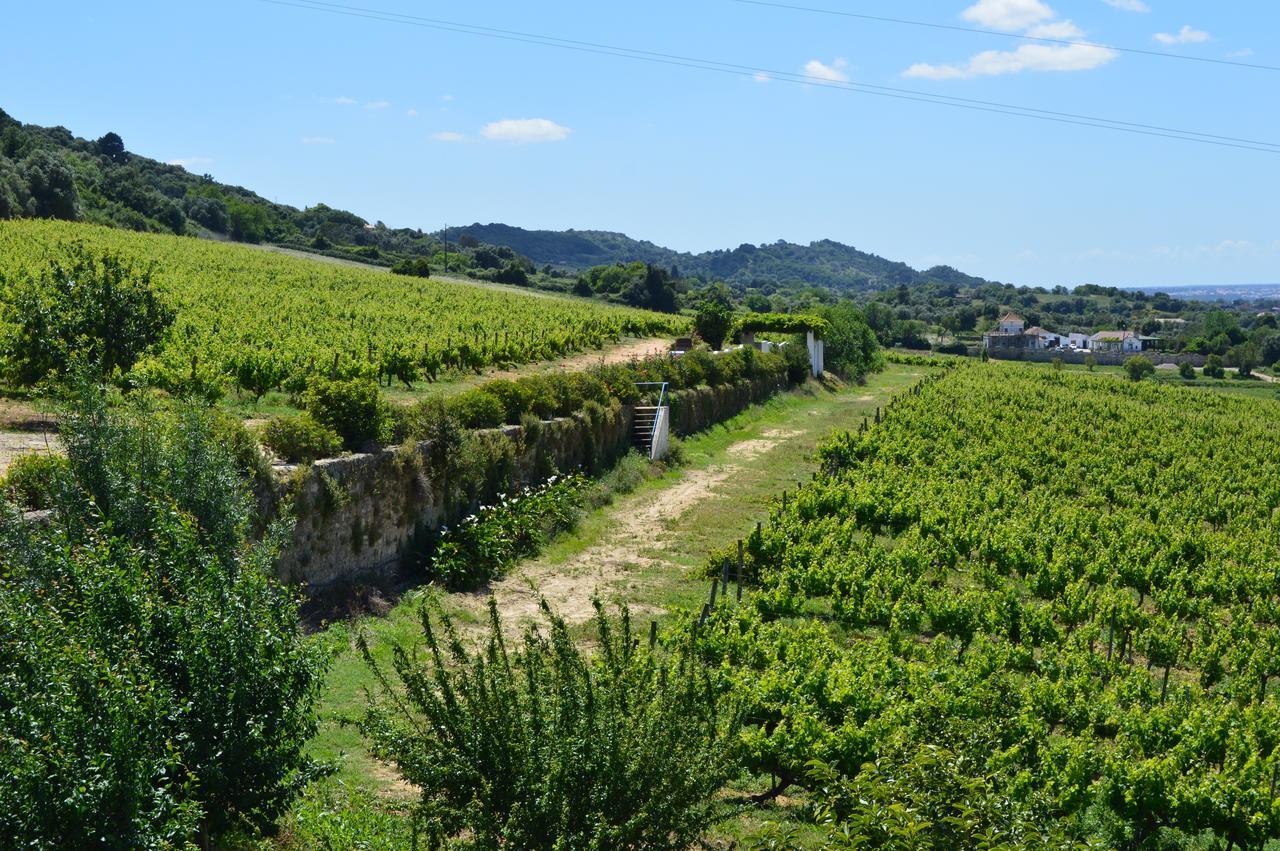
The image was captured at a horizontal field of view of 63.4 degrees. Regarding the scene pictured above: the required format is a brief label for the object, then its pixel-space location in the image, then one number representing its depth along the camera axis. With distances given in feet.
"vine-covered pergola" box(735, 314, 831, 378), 159.43
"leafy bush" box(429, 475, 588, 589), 56.59
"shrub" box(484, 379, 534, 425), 71.31
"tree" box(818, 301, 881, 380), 178.19
